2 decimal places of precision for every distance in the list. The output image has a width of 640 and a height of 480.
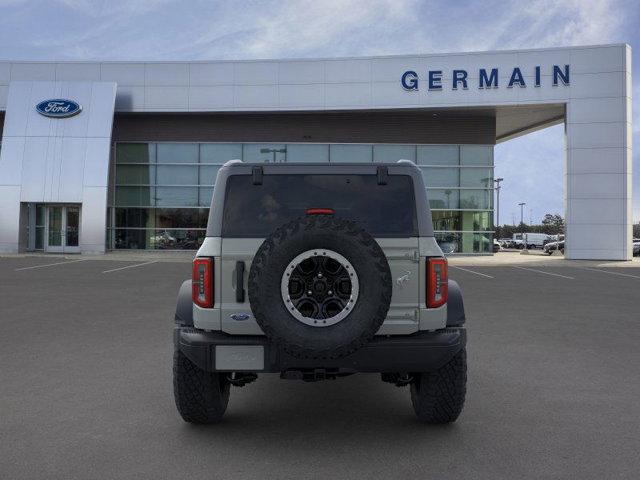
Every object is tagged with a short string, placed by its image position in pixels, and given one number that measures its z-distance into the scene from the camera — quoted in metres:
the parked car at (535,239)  55.91
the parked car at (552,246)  37.72
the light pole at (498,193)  85.16
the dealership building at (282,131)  27.02
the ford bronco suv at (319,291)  3.42
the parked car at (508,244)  63.74
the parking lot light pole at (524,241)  53.11
